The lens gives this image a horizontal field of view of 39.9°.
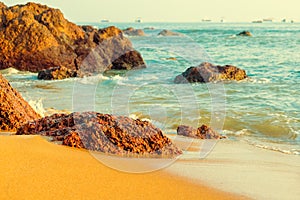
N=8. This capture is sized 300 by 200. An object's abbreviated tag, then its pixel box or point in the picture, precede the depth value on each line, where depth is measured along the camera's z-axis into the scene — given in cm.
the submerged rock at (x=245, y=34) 4866
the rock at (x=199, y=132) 540
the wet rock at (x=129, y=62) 1738
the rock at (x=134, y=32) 5697
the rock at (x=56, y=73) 1349
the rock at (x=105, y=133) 358
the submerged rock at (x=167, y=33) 4547
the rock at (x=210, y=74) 1298
